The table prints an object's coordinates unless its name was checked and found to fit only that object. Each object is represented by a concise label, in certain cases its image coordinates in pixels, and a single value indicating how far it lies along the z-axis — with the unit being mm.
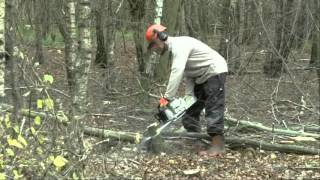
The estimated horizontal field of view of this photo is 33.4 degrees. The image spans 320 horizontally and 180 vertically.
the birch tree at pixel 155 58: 9930
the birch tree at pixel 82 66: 4883
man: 6359
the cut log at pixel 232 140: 6578
